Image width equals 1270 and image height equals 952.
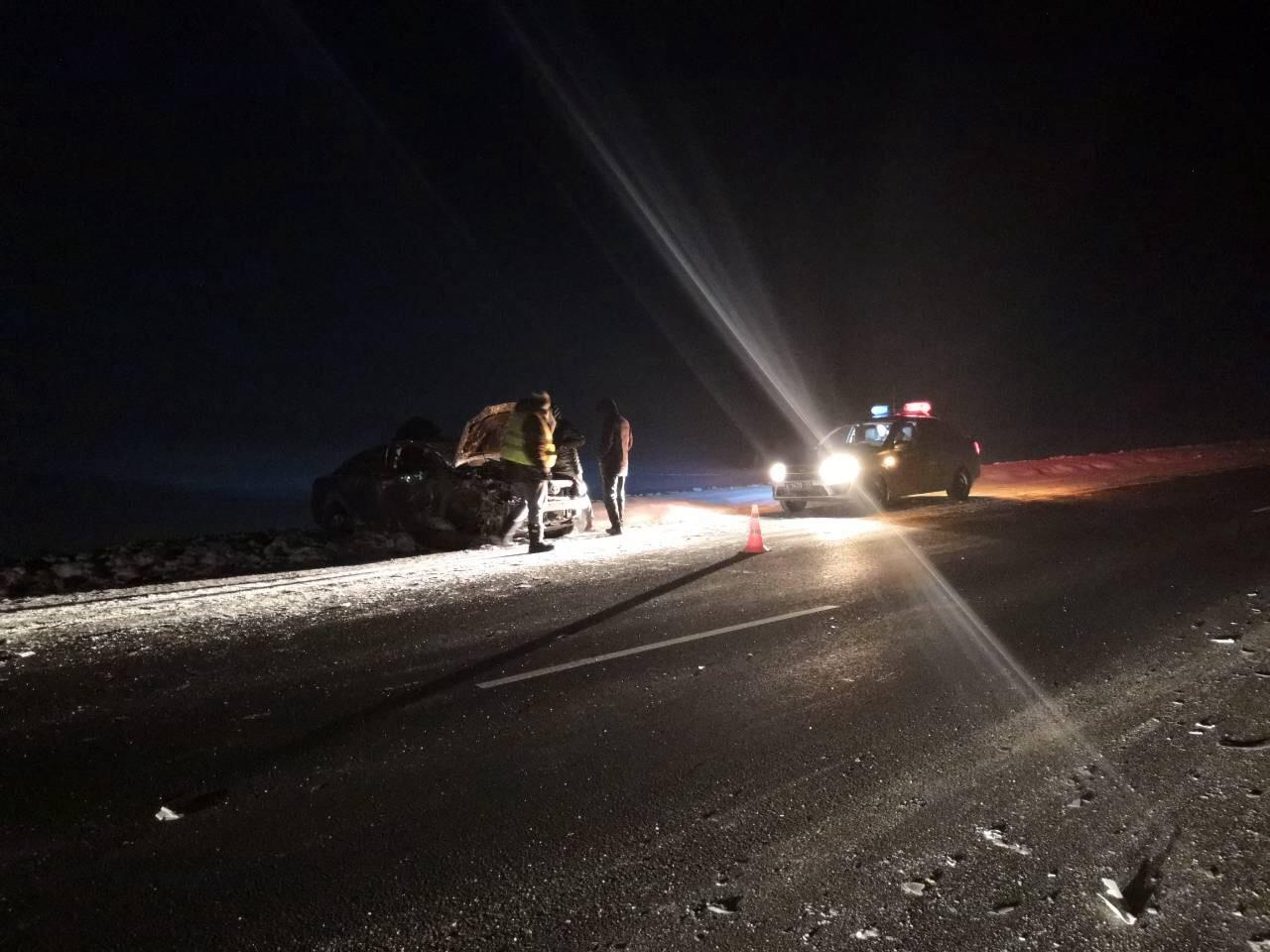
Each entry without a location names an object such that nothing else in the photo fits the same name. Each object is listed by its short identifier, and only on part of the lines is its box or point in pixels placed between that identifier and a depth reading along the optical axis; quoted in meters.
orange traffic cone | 10.19
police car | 14.25
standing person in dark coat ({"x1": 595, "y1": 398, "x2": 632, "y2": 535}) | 11.66
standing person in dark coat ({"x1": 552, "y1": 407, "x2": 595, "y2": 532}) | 11.35
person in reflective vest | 9.98
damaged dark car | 10.84
